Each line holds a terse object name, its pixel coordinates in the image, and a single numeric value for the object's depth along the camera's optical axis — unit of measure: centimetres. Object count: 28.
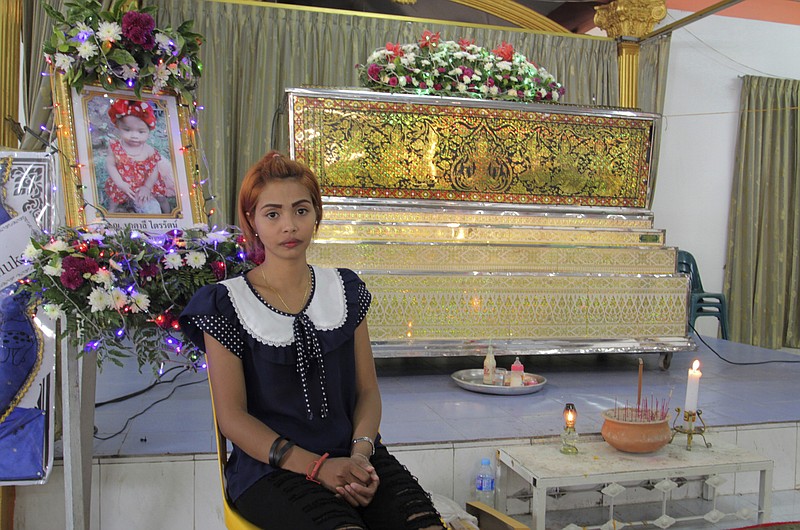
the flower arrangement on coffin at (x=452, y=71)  427
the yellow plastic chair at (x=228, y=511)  161
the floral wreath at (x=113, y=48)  227
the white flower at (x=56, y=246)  194
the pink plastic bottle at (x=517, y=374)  374
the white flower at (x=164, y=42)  235
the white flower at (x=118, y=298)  195
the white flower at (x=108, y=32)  225
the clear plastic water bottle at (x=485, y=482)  273
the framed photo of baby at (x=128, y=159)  233
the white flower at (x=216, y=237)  217
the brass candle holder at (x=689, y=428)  274
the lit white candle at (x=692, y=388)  264
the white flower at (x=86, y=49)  224
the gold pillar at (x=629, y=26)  631
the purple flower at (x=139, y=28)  229
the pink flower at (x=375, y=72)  433
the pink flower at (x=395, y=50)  433
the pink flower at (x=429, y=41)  434
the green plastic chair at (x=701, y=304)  612
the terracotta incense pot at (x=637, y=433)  263
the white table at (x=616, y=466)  244
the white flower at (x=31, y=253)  196
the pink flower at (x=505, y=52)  448
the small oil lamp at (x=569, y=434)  268
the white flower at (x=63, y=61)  227
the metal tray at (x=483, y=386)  366
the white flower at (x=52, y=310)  196
